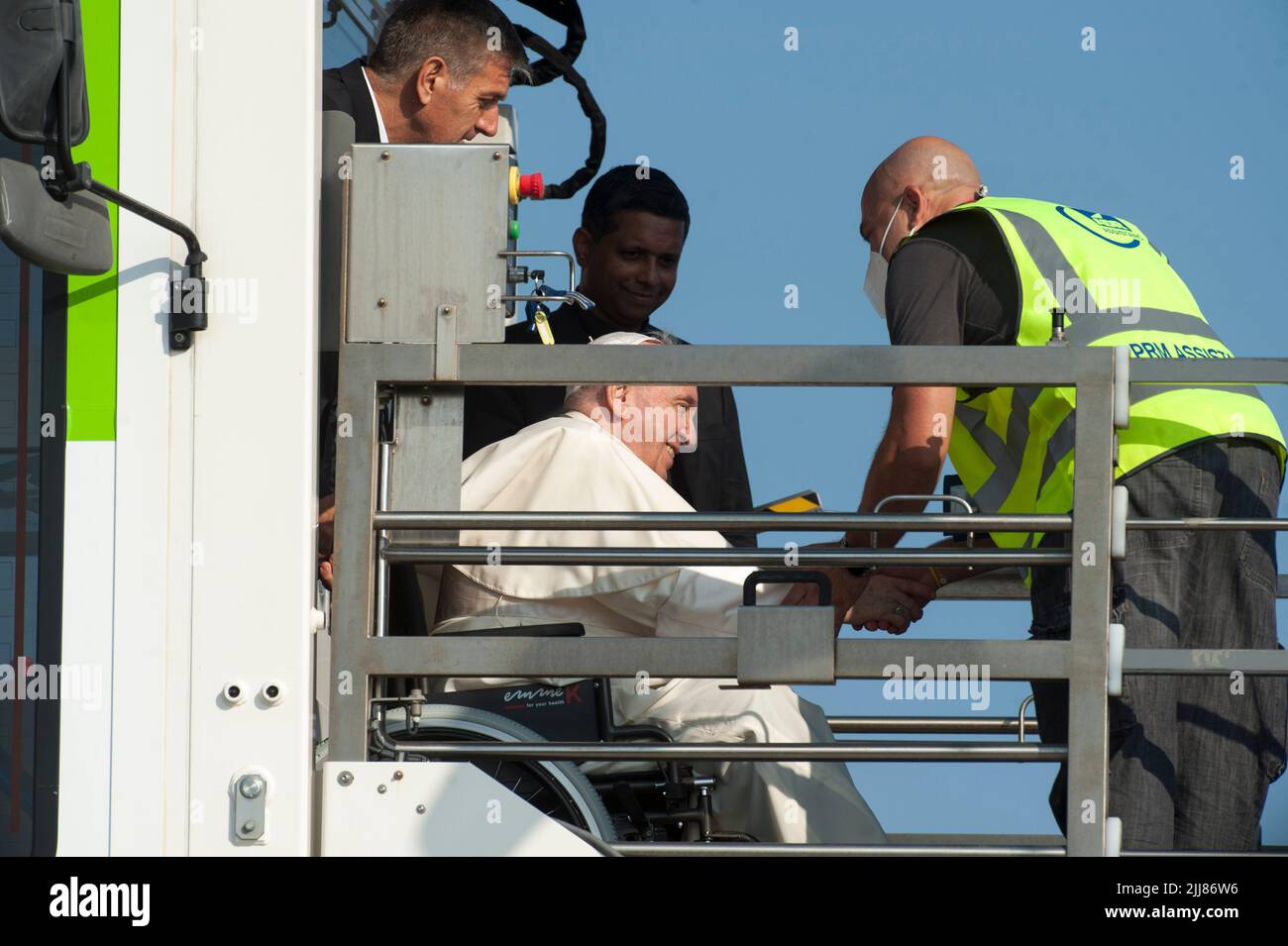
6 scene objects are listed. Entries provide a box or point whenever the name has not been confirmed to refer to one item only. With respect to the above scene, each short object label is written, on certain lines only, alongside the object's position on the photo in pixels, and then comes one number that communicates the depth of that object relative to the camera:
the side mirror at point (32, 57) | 3.77
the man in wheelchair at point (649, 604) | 5.66
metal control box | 4.43
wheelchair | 5.22
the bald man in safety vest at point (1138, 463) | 5.60
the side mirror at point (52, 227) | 3.80
